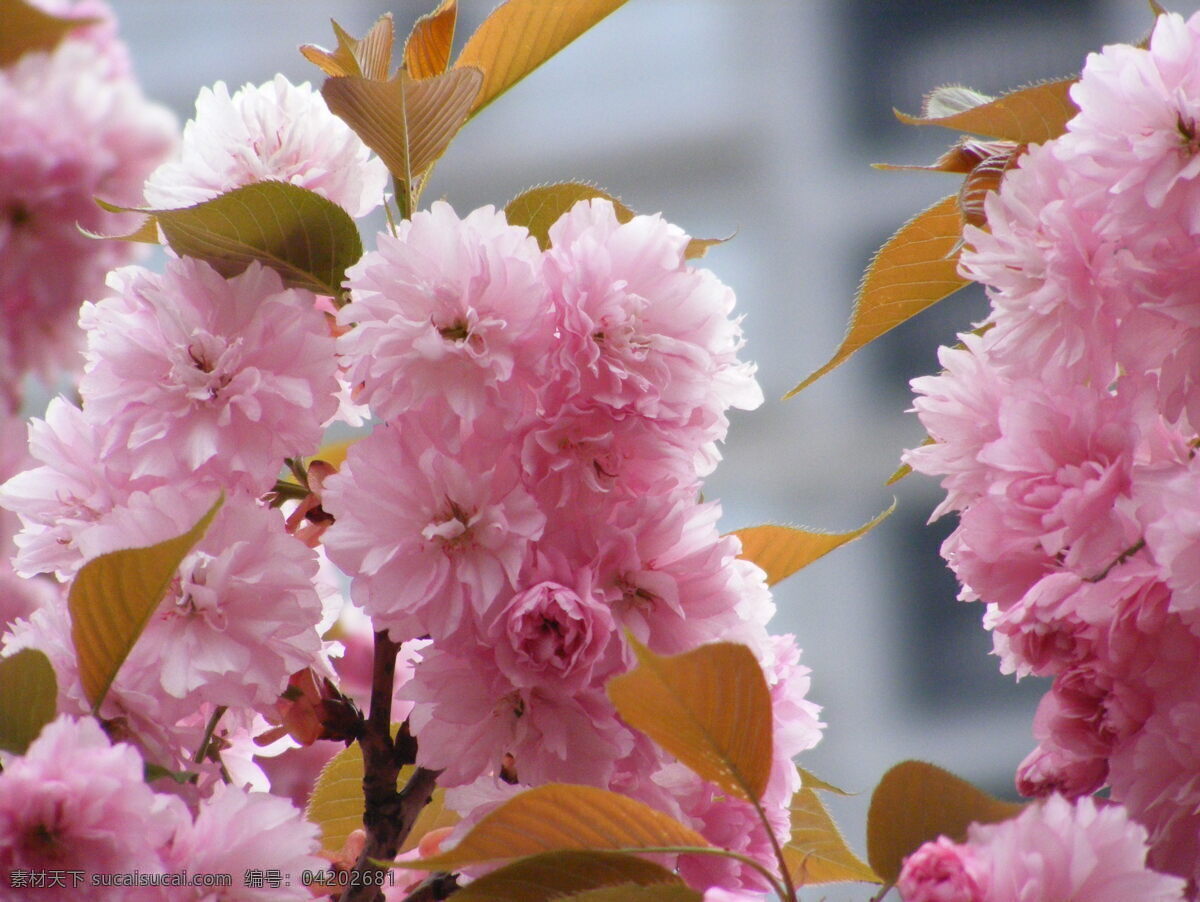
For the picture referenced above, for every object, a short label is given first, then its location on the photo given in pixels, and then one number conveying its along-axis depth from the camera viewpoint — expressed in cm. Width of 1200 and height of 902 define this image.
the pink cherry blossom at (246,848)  192
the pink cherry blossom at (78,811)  190
